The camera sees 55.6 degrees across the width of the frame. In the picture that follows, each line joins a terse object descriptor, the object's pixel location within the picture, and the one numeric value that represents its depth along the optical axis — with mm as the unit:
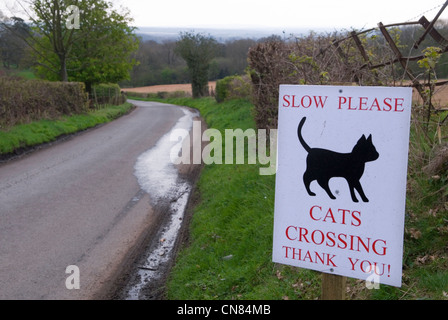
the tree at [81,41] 25125
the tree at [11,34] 24297
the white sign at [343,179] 2162
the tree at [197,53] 39812
